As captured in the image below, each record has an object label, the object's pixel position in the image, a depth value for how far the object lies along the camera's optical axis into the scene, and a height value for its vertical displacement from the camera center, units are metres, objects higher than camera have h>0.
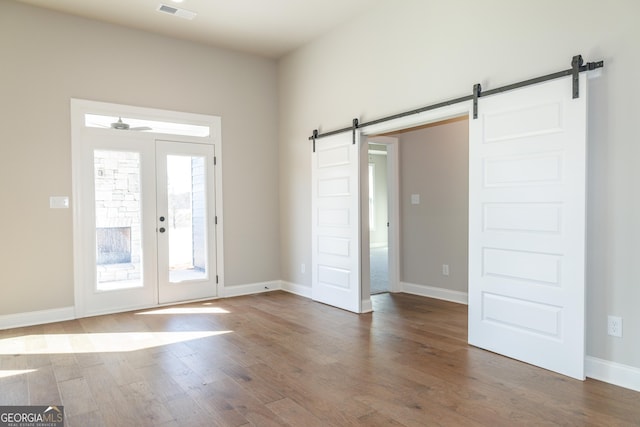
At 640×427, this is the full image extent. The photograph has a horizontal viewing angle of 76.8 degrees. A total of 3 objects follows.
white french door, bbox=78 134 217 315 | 4.71 -0.25
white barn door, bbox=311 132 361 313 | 4.73 -0.27
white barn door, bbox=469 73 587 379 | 2.83 -0.20
